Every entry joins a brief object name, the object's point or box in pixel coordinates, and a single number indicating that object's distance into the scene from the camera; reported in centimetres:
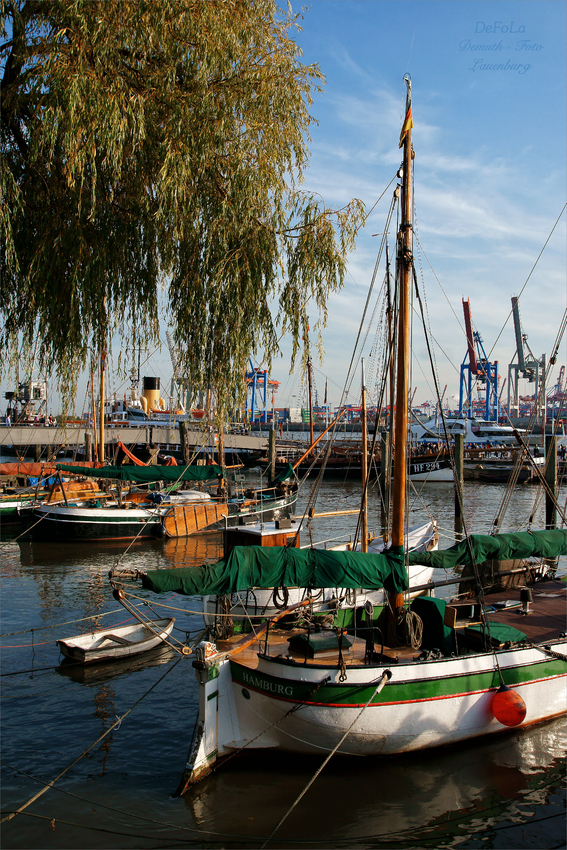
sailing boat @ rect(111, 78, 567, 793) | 1050
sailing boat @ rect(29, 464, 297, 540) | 3005
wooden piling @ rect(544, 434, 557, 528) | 2606
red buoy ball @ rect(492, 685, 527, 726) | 1112
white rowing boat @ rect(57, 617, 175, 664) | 1509
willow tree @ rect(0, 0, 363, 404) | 833
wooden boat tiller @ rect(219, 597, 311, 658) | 1128
